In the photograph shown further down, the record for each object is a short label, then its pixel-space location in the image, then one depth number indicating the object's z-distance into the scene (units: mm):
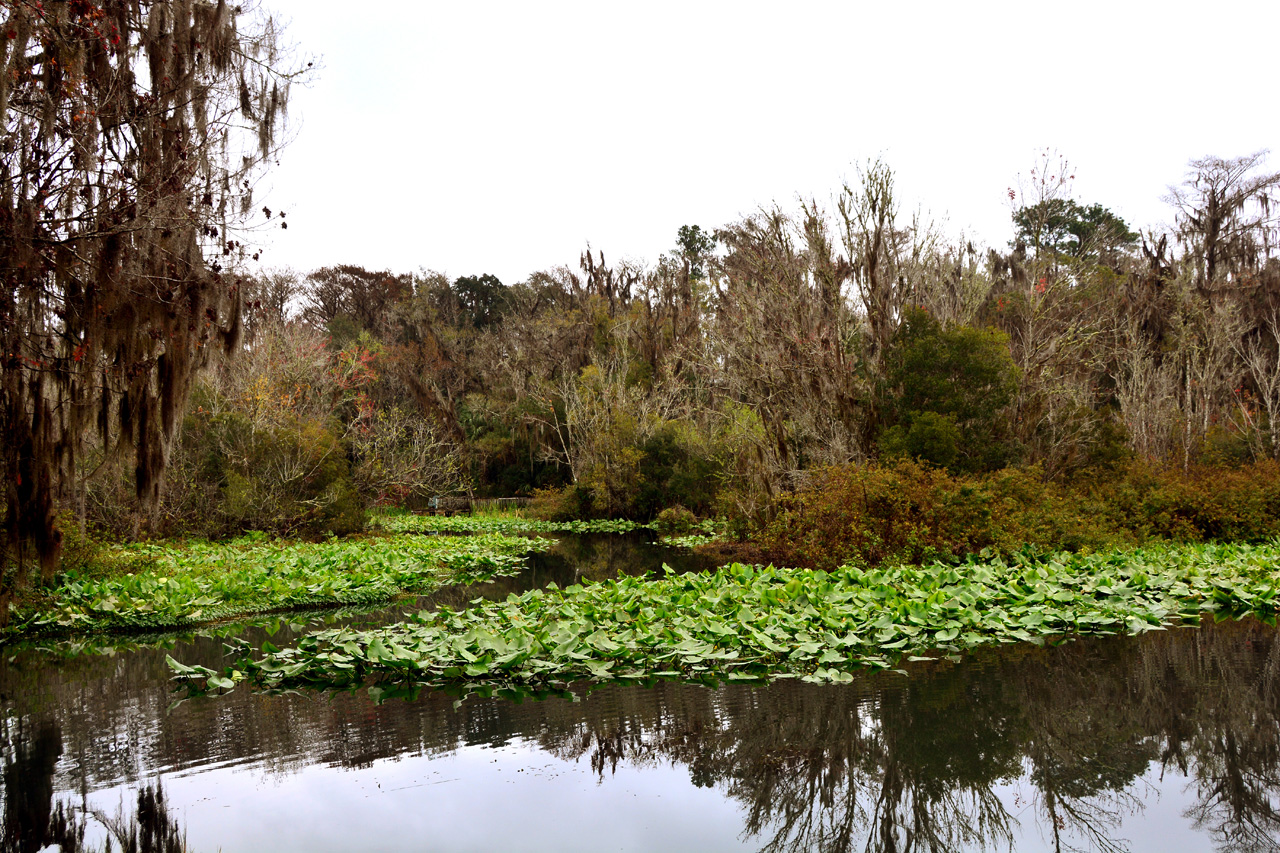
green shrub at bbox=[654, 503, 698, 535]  22775
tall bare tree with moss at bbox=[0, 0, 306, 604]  6602
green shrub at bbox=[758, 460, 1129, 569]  12055
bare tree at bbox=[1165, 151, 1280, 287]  26703
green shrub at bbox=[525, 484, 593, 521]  26734
